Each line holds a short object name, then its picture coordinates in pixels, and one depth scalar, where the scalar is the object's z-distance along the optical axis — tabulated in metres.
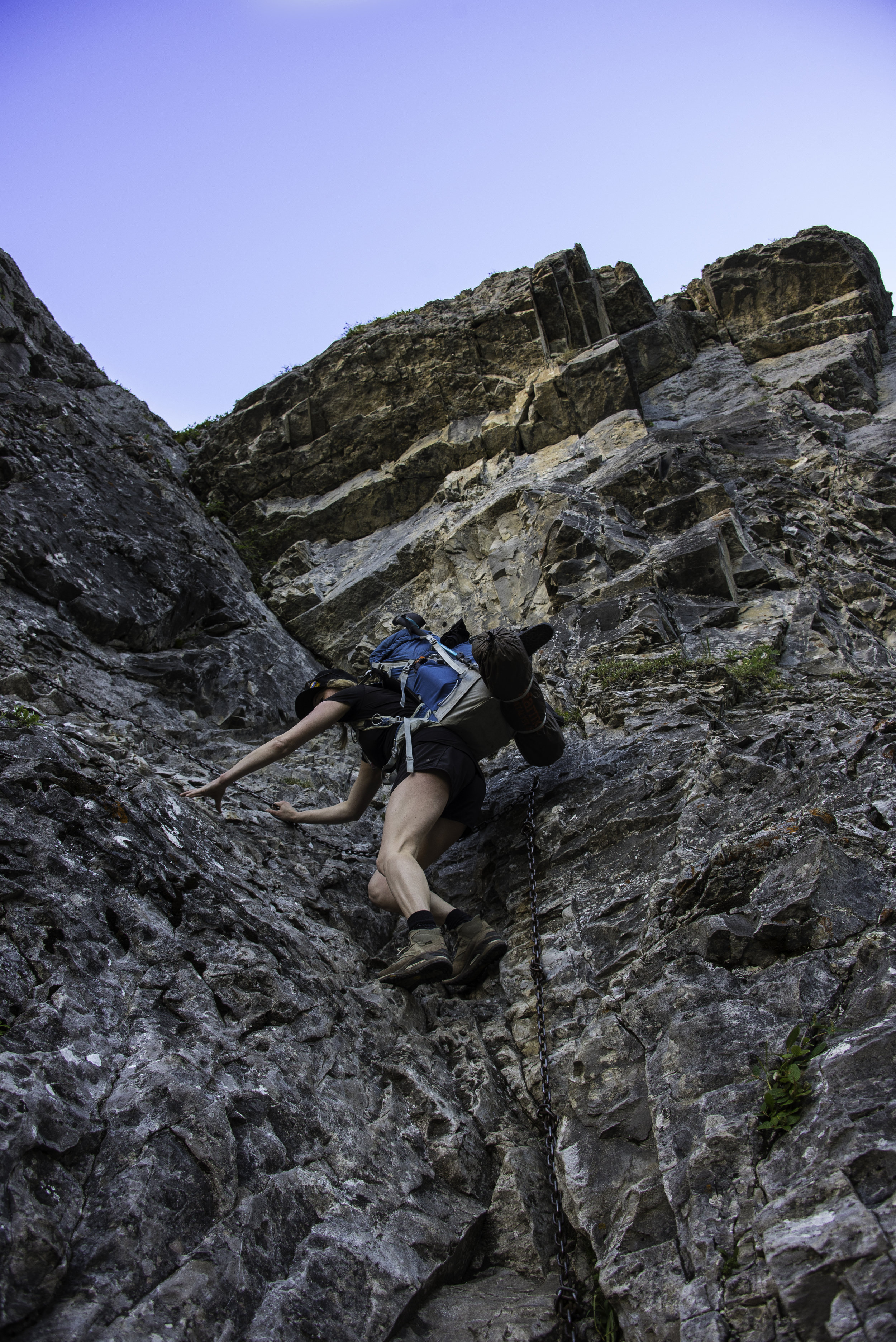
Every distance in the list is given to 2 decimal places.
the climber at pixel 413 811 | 4.58
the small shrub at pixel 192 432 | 13.92
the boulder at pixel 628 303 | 13.72
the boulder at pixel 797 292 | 13.08
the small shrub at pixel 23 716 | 4.84
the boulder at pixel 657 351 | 13.09
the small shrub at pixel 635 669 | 6.99
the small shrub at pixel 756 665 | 6.80
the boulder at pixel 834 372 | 11.32
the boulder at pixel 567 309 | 12.29
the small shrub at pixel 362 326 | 13.51
